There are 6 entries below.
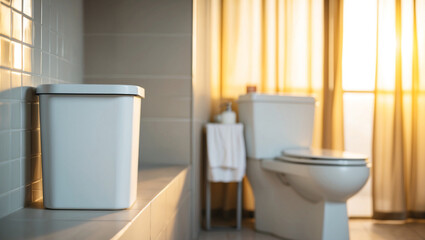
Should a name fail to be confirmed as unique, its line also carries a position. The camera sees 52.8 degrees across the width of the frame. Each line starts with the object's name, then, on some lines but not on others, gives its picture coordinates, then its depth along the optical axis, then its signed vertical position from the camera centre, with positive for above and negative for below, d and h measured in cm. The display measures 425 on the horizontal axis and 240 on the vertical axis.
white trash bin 112 -8
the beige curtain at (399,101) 271 +8
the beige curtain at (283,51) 273 +40
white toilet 197 -28
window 274 +27
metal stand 246 -55
